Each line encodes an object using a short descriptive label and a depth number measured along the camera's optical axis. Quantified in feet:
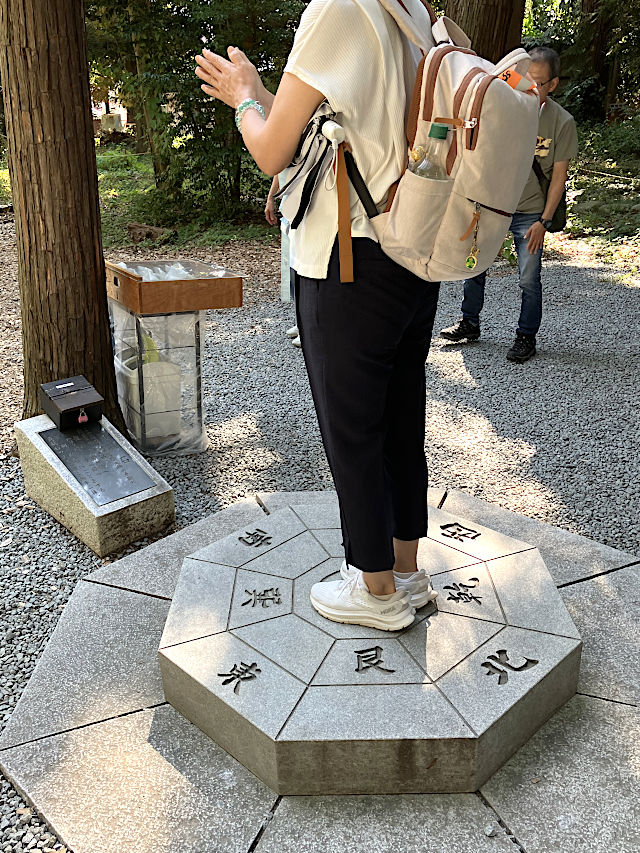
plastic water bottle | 5.39
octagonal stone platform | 6.40
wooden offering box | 11.37
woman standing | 5.26
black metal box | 10.59
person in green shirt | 14.05
